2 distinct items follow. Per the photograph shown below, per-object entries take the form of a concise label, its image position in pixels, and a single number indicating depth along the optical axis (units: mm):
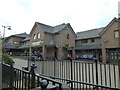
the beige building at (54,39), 20047
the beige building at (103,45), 15600
